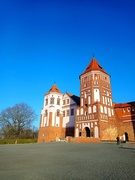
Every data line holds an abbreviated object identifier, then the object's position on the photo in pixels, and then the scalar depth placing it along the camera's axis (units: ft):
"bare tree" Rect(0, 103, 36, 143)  123.85
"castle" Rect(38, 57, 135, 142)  103.50
